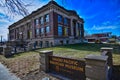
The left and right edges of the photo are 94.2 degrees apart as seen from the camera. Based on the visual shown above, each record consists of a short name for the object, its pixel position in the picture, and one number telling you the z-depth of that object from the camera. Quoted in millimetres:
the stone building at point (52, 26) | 14096
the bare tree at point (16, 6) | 2532
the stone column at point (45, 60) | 3494
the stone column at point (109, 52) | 3135
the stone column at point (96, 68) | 2054
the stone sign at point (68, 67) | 2604
